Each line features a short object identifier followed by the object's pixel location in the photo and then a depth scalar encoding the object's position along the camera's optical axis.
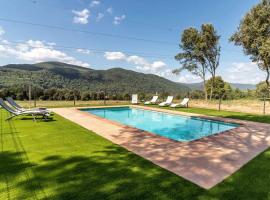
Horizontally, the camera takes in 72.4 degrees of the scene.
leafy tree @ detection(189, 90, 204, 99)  20.60
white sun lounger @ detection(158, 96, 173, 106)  15.35
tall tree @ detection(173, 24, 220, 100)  20.17
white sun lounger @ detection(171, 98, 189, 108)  14.72
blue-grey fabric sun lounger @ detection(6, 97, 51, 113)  9.38
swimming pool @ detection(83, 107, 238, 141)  8.30
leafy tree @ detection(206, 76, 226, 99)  36.25
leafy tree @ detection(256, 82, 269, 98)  35.04
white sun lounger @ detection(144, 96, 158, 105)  16.88
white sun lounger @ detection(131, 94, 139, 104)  17.04
